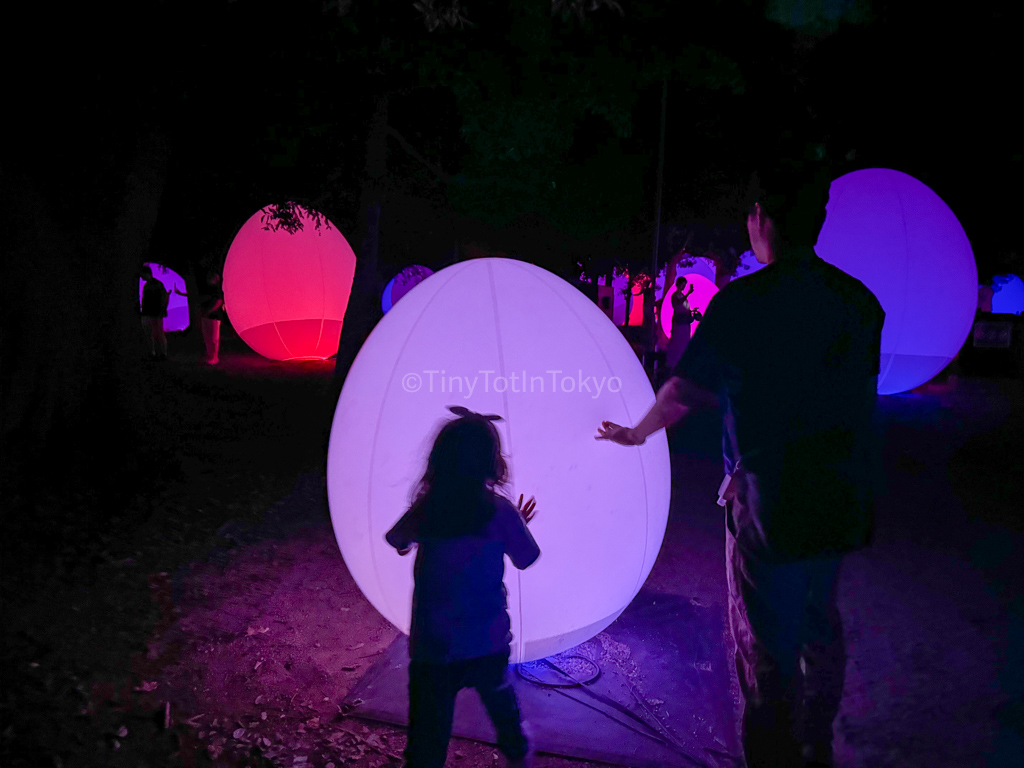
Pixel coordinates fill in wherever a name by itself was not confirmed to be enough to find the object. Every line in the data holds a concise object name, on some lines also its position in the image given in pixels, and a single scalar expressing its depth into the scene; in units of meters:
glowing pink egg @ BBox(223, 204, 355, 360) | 15.42
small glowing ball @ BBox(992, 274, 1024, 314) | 20.22
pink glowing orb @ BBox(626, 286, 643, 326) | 35.03
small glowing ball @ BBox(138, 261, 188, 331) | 22.89
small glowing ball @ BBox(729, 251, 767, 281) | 16.62
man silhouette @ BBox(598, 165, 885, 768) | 2.19
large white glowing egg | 2.87
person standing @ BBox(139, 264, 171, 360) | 15.27
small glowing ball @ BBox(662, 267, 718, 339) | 20.22
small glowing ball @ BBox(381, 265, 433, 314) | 17.11
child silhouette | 2.39
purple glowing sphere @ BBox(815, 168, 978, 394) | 10.34
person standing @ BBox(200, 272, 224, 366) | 15.53
